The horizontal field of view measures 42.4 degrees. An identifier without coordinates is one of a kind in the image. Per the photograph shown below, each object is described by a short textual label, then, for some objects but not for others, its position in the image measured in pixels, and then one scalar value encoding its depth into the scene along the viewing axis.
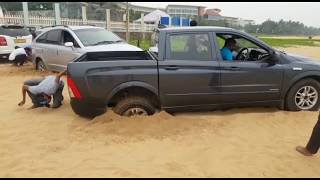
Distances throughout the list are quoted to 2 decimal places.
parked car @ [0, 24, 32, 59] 16.19
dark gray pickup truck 6.61
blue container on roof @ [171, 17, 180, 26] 41.00
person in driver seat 7.29
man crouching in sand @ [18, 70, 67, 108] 7.99
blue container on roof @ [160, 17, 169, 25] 34.81
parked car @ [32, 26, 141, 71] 11.55
